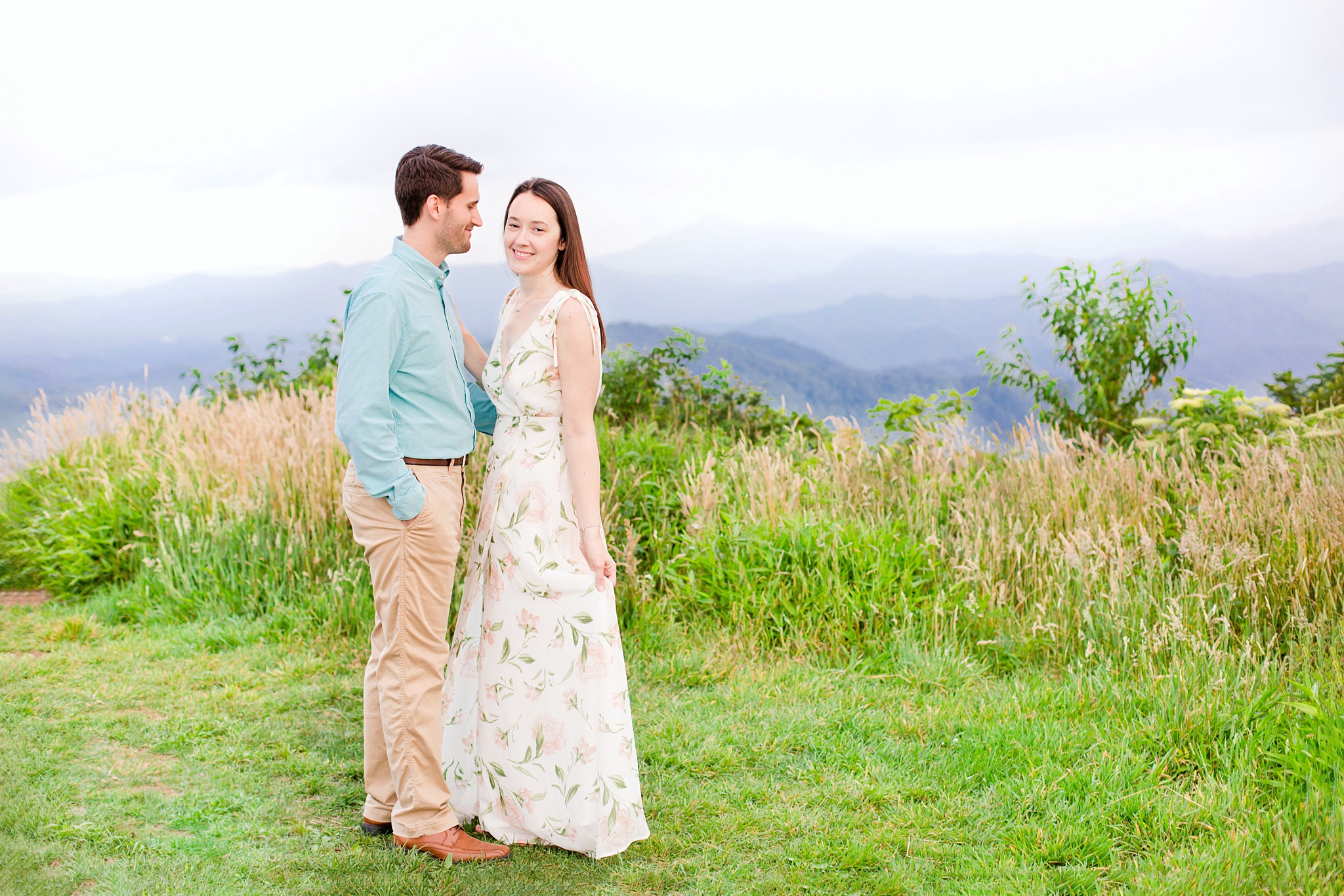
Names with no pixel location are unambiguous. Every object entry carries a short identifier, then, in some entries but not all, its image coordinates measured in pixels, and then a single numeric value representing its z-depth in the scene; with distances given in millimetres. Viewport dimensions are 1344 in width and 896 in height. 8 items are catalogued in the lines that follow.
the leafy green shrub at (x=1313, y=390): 8320
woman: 3123
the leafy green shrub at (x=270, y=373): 9922
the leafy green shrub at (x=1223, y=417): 6645
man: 2879
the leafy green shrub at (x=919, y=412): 7059
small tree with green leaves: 7879
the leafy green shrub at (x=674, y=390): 8281
